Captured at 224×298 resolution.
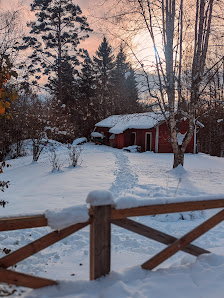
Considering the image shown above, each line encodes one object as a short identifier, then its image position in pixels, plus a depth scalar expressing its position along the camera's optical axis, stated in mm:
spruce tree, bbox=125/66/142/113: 37719
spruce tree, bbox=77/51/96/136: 36562
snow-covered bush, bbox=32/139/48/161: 14836
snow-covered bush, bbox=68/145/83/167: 12923
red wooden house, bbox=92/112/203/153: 23344
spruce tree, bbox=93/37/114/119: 37969
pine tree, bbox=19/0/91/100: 26844
